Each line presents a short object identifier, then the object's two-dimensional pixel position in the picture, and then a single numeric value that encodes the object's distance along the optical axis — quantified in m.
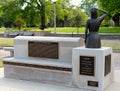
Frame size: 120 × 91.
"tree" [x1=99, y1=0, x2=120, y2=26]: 19.49
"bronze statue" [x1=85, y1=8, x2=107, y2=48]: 4.75
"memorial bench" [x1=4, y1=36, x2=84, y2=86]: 4.98
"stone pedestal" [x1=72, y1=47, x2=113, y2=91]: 4.53
